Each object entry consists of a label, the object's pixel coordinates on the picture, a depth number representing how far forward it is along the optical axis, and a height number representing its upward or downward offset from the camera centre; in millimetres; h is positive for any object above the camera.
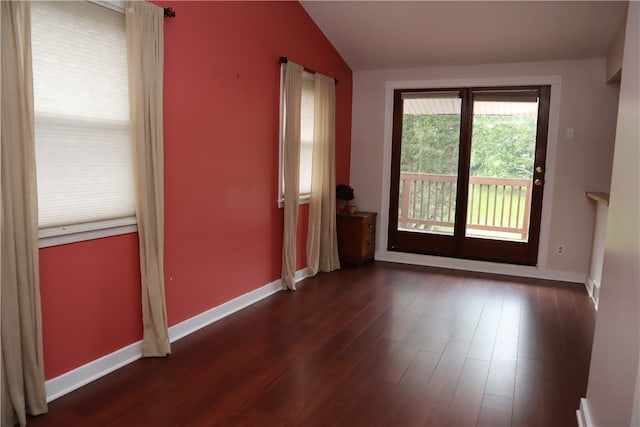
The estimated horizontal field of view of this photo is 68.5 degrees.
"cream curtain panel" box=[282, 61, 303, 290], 3992 -80
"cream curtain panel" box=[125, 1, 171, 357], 2508 -13
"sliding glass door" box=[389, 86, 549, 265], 4832 -142
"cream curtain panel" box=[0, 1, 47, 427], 1898 -309
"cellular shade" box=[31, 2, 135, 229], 2133 +175
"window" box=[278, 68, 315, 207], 4398 +202
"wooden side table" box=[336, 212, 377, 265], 5047 -862
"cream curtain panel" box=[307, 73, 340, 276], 4531 -282
